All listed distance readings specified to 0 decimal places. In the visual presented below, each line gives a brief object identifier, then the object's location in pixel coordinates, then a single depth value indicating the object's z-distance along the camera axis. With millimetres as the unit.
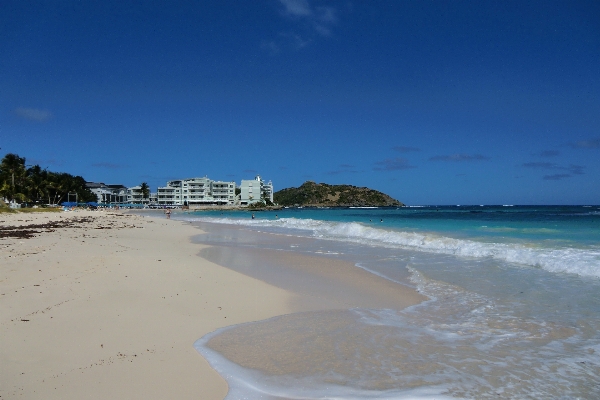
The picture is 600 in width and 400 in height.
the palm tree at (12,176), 61622
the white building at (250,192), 142000
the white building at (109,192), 136250
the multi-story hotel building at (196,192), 131625
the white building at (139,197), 140000
